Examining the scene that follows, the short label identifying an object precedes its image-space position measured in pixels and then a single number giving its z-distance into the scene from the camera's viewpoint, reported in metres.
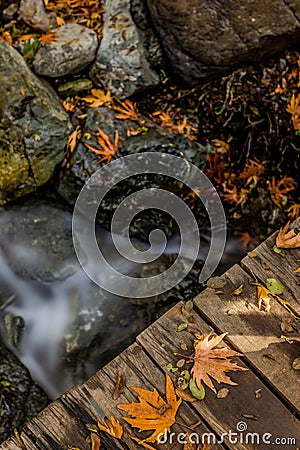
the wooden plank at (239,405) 2.30
